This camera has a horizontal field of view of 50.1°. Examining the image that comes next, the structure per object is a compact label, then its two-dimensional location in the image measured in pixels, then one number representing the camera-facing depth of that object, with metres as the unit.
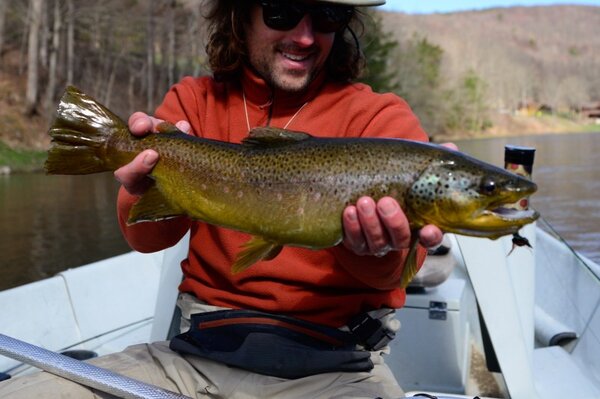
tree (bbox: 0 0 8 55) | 35.41
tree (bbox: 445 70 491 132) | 75.06
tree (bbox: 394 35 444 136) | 63.78
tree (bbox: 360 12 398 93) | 47.24
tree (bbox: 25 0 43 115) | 31.30
